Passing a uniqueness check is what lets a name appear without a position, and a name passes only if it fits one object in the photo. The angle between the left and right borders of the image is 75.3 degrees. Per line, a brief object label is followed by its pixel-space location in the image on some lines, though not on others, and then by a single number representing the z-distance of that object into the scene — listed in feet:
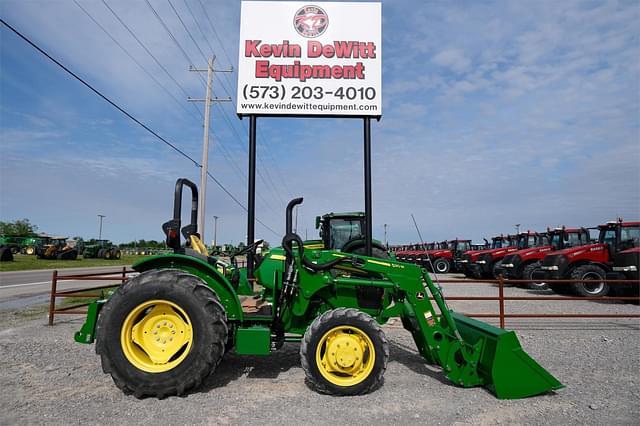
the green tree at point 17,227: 233.43
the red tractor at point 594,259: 39.09
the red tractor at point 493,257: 58.23
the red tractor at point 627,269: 36.24
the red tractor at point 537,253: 48.24
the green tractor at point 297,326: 12.60
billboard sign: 21.16
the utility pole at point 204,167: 55.98
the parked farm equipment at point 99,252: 124.57
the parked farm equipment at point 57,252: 107.96
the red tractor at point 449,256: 80.74
